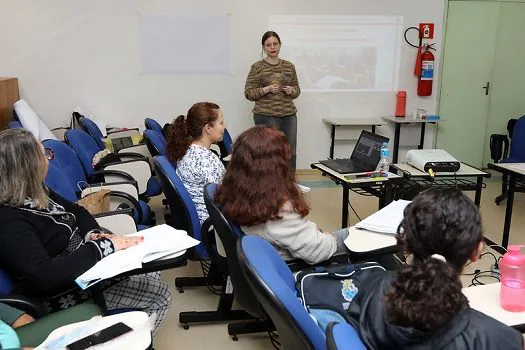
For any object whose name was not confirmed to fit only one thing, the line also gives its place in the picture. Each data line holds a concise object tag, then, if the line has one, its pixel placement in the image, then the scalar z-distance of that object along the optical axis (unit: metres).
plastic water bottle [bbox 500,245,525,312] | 1.45
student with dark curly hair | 0.97
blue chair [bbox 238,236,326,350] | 1.14
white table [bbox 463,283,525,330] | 1.39
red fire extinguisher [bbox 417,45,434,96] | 5.64
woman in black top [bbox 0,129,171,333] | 1.61
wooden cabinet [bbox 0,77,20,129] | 4.39
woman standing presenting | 4.73
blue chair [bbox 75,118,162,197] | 3.61
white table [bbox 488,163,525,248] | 3.31
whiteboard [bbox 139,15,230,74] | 5.21
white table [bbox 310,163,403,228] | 3.07
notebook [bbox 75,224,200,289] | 1.62
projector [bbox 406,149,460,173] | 3.28
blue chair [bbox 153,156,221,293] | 2.29
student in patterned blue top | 2.60
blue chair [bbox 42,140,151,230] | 2.61
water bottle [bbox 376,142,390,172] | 3.22
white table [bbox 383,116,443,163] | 5.51
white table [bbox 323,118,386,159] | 5.44
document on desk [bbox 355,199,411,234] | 2.05
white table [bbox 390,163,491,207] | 3.28
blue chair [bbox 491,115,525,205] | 4.55
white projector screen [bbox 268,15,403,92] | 5.46
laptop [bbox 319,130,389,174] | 3.26
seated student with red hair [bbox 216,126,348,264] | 1.82
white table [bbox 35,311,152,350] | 1.29
